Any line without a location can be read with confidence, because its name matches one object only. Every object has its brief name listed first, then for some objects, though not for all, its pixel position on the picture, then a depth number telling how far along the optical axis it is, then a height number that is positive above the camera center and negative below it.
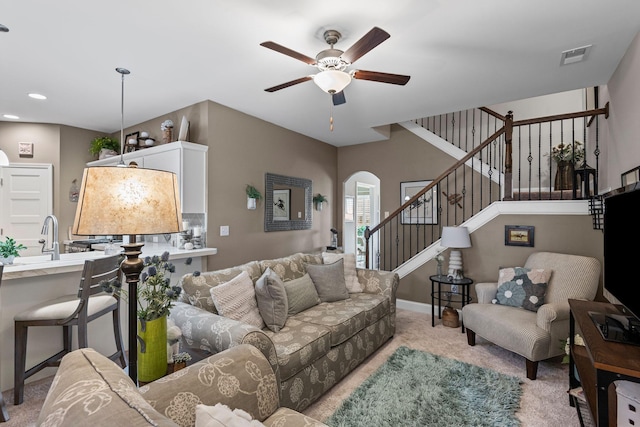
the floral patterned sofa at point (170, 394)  0.70 -0.62
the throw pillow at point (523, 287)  2.96 -0.73
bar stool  2.14 -0.72
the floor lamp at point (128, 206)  1.19 +0.03
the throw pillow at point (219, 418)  0.77 -0.52
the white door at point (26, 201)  4.43 +0.20
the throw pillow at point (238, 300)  2.17 -0.63
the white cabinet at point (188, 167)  3.45 +0.55
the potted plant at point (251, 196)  4.07 +0.24
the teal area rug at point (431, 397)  1.99 -1.33
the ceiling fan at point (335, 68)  2.11 +1.09
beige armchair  2.51 -0.93
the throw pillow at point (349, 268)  3.43 -0.62
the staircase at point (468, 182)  3.88 +0.47
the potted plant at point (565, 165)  3.97 +0.63
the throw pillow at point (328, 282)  3.08 -0.69
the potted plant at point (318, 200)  5.36 +0.25
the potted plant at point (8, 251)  2.43 -0.30
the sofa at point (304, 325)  1.87 -0.87
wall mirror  4.41 +0.17
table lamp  3.67 -0.35
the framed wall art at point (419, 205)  4.98 +0.15
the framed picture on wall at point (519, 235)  3.51 -0.25
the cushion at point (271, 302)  2.34 -0.68
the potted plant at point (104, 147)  4.60 +1.03
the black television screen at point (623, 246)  1.63 -0.20
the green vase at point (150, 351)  1.38 -0.62
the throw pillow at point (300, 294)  2.68 -0.73
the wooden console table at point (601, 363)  1.36 -0.68
